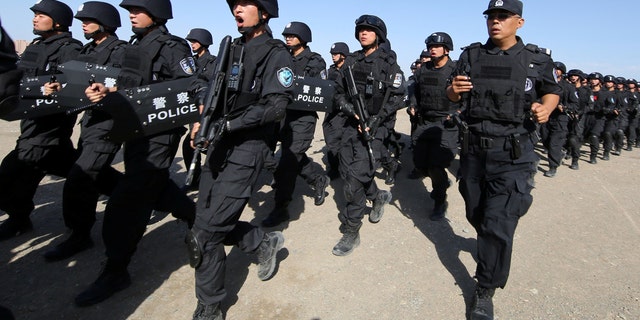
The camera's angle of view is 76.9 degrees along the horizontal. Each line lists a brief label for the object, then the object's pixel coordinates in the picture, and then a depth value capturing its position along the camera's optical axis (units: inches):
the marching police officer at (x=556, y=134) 302.0
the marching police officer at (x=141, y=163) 117.2
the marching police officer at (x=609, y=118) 389.7
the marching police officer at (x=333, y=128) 186.9
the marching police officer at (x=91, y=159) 133.6
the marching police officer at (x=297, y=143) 179.2
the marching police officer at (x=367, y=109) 152.7
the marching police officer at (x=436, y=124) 192.5
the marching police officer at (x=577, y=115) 338.3
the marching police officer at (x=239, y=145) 102.4
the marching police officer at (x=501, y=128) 109.8
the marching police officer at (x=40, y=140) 144.8
